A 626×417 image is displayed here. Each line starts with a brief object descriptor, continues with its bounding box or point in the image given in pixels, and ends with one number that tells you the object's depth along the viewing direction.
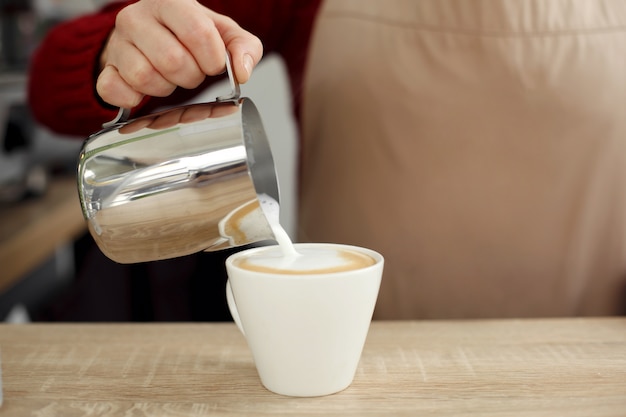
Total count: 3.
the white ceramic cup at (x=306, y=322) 0.56
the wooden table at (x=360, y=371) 0.56
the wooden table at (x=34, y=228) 1.35
